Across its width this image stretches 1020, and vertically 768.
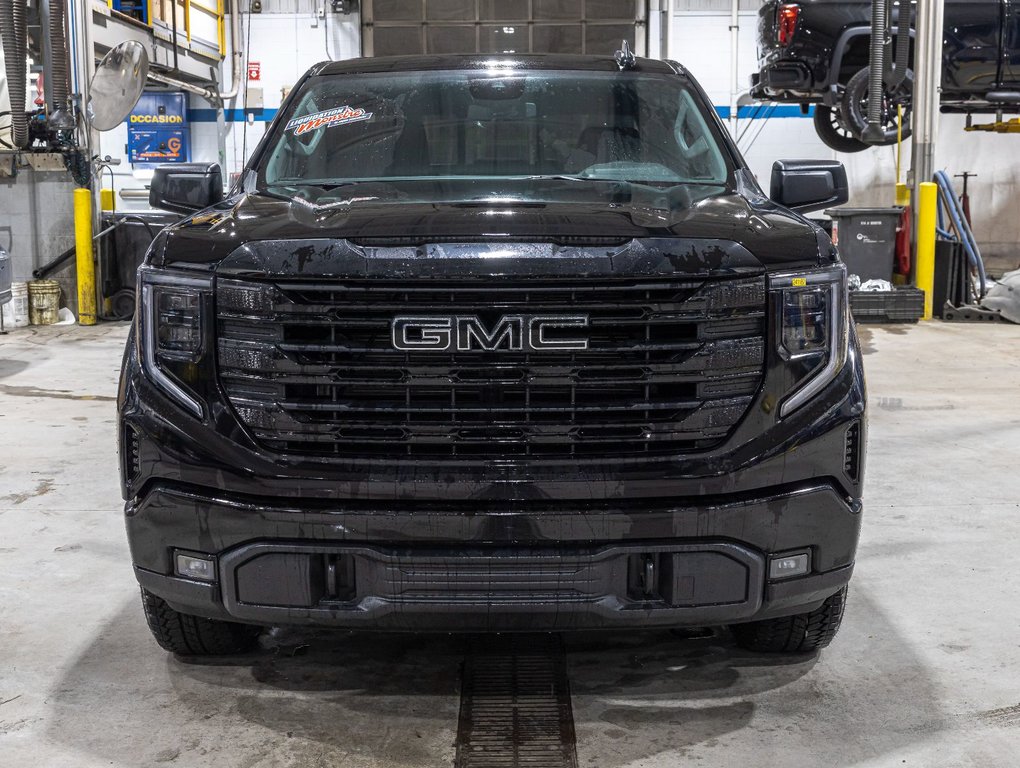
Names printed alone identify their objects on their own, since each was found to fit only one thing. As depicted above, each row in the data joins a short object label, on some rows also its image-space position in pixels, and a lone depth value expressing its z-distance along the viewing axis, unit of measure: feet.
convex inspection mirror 34.60
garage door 59.62
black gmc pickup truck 7.94
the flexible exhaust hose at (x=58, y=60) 34.71
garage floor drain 8.18
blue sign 60.29
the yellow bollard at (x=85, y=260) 35.70
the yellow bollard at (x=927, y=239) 36.14
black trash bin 36.45
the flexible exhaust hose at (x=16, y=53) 33.60
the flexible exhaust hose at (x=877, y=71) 33.47
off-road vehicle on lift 37.42
